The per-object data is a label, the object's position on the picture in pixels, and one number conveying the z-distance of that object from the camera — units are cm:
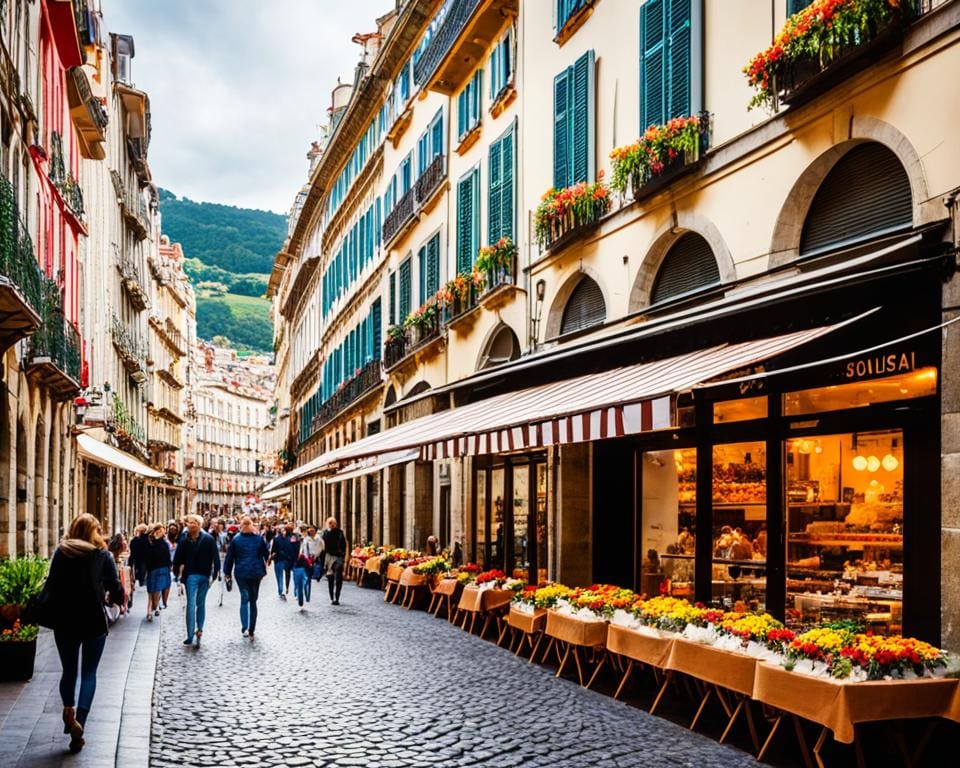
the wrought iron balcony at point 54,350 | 1789
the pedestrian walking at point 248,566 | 1611
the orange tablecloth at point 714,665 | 902
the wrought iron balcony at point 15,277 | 1281
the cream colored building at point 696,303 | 995
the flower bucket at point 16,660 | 1102
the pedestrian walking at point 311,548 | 2205
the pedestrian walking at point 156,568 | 1894
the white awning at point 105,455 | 2492
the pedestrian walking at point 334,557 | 2191
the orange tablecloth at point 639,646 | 1031
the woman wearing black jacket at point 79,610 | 846
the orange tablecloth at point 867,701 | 782
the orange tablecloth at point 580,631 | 1177
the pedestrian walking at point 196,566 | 1523
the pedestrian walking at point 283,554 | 2364
